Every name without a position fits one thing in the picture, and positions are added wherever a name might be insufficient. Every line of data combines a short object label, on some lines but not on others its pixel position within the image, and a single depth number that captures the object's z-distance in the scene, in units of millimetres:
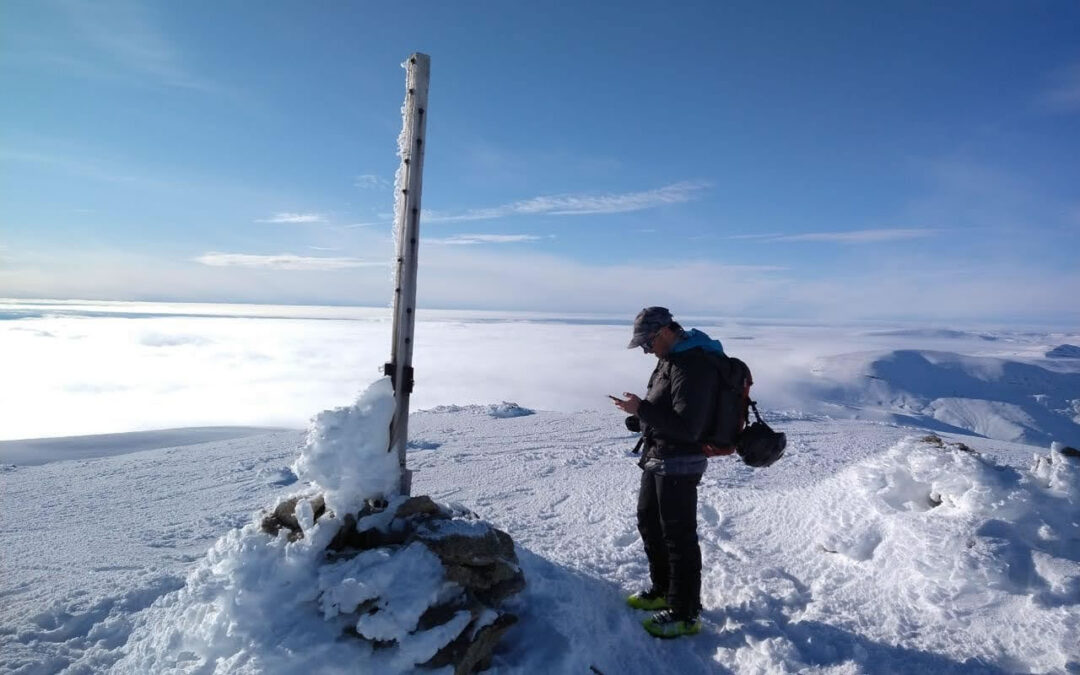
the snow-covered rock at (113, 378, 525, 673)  2957
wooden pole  4070
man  3504
